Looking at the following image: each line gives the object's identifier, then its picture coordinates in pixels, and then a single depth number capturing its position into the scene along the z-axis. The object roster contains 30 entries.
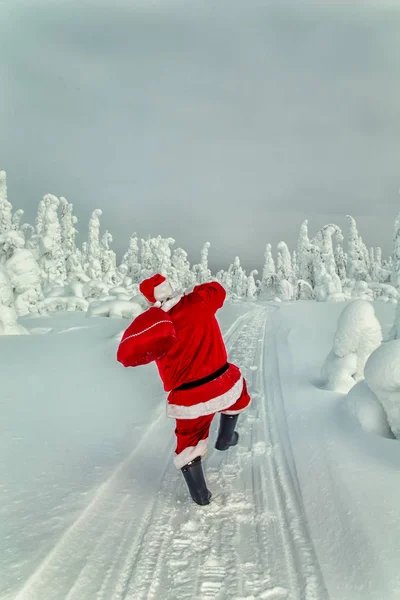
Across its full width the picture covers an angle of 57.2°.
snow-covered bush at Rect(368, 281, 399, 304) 40.61
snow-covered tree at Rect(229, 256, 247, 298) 68.62
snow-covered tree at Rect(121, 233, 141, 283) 62.97
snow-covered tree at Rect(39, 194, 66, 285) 35.28
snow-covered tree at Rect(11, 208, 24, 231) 45.00
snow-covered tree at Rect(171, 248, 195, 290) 56.53
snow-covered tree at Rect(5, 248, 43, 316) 19.31
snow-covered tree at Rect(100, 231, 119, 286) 51.01
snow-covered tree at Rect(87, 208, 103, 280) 47.44
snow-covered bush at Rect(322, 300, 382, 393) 6.11
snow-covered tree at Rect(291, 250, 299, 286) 62.80
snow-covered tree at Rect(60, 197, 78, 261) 44.38
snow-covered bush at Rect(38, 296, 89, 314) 27.66
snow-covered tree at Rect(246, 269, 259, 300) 67.50
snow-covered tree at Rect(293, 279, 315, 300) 47.28
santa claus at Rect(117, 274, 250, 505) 2.74
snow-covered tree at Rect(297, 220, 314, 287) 47.16
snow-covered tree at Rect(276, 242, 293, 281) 61.91
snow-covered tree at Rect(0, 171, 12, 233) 36.59
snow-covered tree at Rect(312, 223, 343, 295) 44.12
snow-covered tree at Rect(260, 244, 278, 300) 60.70
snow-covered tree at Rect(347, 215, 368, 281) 48.78
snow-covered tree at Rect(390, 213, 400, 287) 20.03
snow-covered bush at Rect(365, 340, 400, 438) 3.63
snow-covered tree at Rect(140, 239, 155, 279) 54.94
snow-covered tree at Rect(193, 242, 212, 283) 64.88
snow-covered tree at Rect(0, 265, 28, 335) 13.66
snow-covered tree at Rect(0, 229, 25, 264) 22.92
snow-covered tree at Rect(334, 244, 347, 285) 51.94
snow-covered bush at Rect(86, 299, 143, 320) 20.34
